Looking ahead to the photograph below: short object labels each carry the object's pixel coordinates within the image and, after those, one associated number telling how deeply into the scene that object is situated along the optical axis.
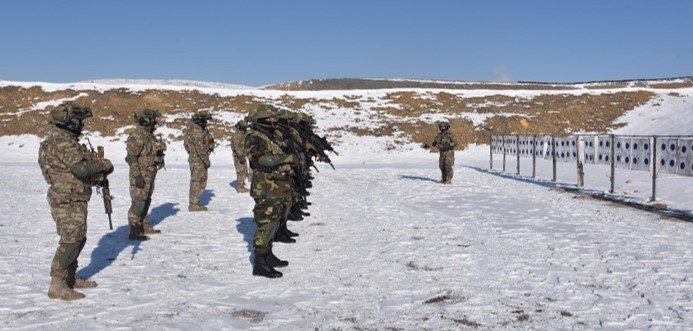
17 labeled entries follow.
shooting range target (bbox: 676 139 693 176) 12.59
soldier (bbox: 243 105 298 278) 7.14
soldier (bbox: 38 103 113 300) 5.90
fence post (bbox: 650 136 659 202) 13.23
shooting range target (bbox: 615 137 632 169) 15.34
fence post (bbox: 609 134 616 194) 15.19
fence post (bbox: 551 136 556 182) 18.98
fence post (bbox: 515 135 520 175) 21.73
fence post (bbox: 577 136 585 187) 16.69
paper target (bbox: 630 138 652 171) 14.39
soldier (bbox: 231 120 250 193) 16.70
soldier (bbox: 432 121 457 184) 17.66
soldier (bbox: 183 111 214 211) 12.53
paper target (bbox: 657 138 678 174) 13.22
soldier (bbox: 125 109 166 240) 9.51
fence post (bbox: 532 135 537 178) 20.35
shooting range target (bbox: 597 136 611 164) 16.60
